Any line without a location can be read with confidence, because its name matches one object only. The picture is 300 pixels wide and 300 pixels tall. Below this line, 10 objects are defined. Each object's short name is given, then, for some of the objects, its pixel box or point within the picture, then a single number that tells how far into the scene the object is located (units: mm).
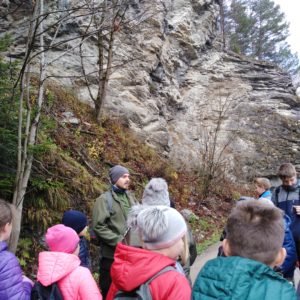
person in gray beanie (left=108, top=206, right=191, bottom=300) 1963
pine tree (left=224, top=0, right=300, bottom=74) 33812
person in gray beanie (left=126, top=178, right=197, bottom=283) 3742
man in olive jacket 4348
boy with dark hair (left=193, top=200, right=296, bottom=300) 1686
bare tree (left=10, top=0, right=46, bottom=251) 4402
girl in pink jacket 2633
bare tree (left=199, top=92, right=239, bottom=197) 12724
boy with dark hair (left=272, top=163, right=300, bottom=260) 4926
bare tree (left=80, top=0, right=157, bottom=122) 11580
